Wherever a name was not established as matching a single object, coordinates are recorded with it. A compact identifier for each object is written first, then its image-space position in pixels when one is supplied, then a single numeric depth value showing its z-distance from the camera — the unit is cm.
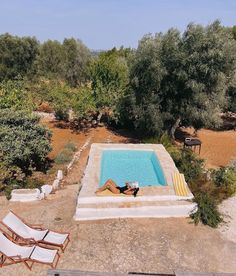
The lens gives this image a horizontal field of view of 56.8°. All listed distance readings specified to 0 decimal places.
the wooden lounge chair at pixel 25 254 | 669
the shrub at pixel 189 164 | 1125
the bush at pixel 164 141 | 1437
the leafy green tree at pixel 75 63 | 3309
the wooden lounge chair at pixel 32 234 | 725
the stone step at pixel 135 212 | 861
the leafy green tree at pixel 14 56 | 2890
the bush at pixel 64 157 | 1396
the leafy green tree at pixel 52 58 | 3245
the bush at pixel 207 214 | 857
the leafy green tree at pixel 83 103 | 1824
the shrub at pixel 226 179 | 1038
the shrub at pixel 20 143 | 1139
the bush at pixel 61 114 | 1987
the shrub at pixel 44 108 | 2372
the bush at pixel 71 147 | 1520
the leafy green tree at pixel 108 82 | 1862
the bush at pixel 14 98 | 1512
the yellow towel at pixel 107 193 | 919
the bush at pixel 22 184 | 1012
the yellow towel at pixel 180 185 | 945
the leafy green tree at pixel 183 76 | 1505
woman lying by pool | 926
